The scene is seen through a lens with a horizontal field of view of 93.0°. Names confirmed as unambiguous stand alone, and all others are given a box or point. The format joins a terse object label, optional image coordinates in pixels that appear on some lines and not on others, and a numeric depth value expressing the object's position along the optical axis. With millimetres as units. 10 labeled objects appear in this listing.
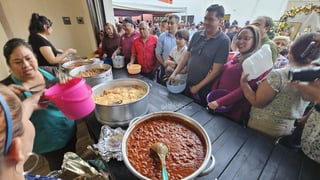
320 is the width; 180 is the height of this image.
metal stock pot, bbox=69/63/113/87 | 1256
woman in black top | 1669
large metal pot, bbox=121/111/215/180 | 572
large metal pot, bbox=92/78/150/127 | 873
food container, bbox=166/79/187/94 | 1365
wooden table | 681
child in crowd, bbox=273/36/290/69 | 1985
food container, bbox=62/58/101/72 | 1680
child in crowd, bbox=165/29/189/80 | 1905
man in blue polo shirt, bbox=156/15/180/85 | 2106
